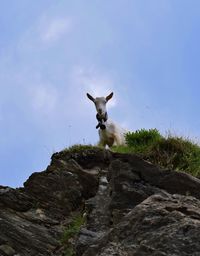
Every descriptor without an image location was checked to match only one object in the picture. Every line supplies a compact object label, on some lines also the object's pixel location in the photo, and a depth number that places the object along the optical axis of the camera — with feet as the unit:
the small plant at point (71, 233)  47.93
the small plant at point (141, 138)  64.28
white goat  71.10
